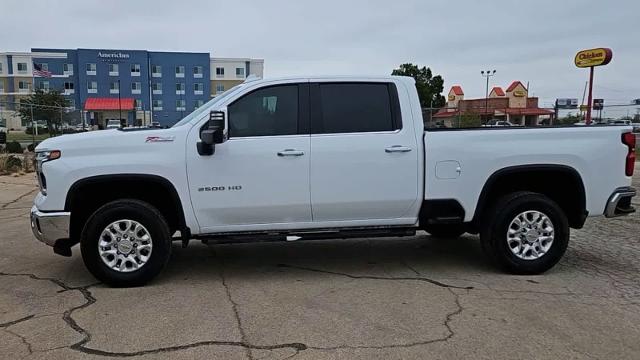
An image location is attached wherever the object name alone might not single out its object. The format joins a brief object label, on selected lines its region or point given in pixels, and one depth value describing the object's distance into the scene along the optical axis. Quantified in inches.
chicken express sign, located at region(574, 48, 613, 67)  949.8
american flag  3036.4
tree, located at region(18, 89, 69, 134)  1370.6
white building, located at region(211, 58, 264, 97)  3531.0
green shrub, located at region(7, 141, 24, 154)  919.6
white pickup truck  197.2
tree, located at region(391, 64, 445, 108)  2760.8
